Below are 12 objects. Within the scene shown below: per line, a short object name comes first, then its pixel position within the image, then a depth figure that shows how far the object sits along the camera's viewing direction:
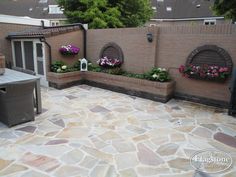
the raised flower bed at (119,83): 5.96
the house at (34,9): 24.88
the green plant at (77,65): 7.88
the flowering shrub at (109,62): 7.26
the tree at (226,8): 6.19
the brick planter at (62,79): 7.07
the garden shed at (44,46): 7.18
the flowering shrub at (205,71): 5.15
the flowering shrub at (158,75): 6.02
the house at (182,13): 18.84
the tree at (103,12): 11.07
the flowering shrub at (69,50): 7.46
